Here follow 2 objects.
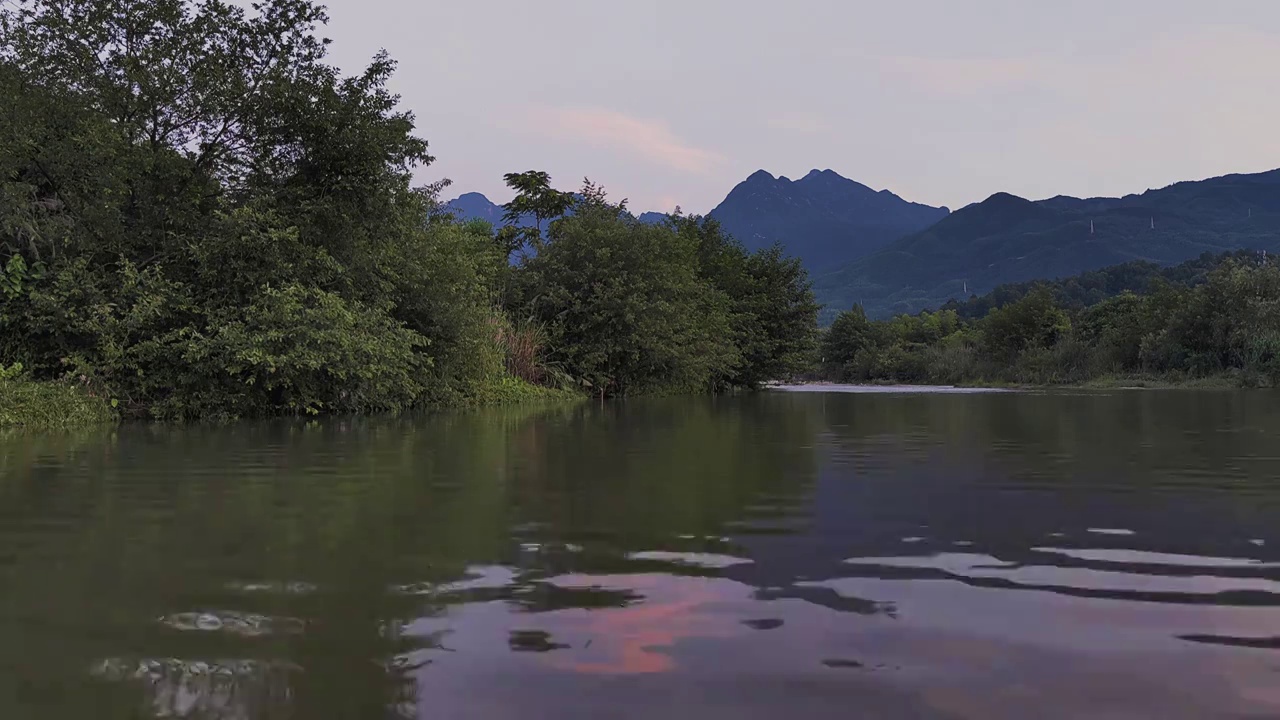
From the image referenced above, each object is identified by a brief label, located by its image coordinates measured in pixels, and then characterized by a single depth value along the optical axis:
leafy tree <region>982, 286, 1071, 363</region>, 69.69
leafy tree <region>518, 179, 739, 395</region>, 31.73
